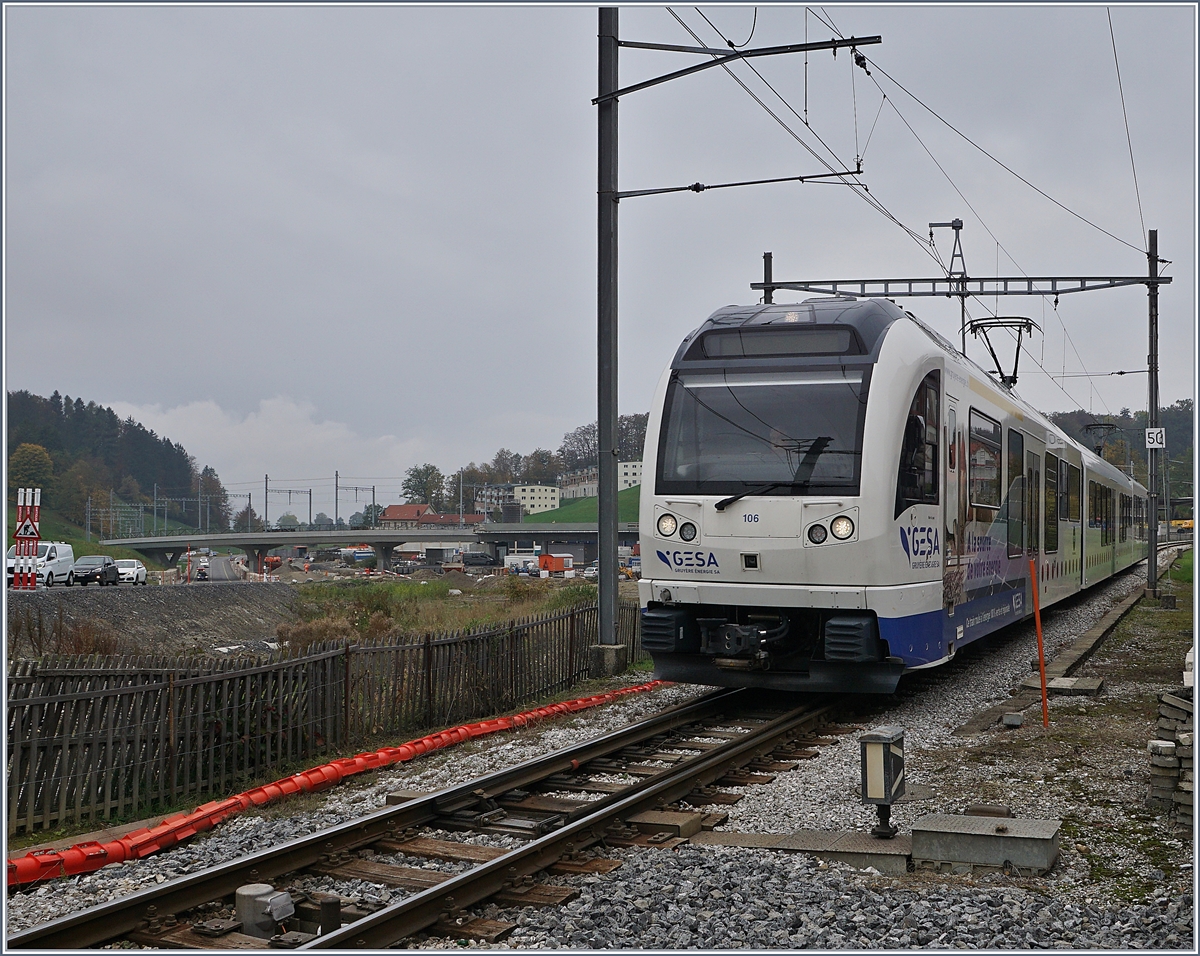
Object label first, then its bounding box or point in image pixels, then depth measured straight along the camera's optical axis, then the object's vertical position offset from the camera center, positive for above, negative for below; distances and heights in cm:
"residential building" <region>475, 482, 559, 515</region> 15275 +142
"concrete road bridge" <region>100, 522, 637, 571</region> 8712 -259
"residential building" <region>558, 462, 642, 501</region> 12426 +279
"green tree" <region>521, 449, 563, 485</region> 15325 +543
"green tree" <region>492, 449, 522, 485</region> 15988 +565
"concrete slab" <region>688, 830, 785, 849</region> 683 -205
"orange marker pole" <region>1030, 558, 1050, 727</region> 1011 -183
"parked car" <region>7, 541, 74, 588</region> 4256 -216
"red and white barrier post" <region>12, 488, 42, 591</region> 2166 -17
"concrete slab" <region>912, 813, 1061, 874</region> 621 -188
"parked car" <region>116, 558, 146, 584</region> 4797 -280
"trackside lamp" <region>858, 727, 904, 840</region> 683 -162
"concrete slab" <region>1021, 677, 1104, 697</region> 1232 -197
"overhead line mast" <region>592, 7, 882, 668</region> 1443 +281
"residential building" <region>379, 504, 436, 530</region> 14625 -95
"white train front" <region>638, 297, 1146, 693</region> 1039 +5
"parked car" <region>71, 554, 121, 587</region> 4488 -254
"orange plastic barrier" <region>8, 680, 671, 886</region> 627 -203
